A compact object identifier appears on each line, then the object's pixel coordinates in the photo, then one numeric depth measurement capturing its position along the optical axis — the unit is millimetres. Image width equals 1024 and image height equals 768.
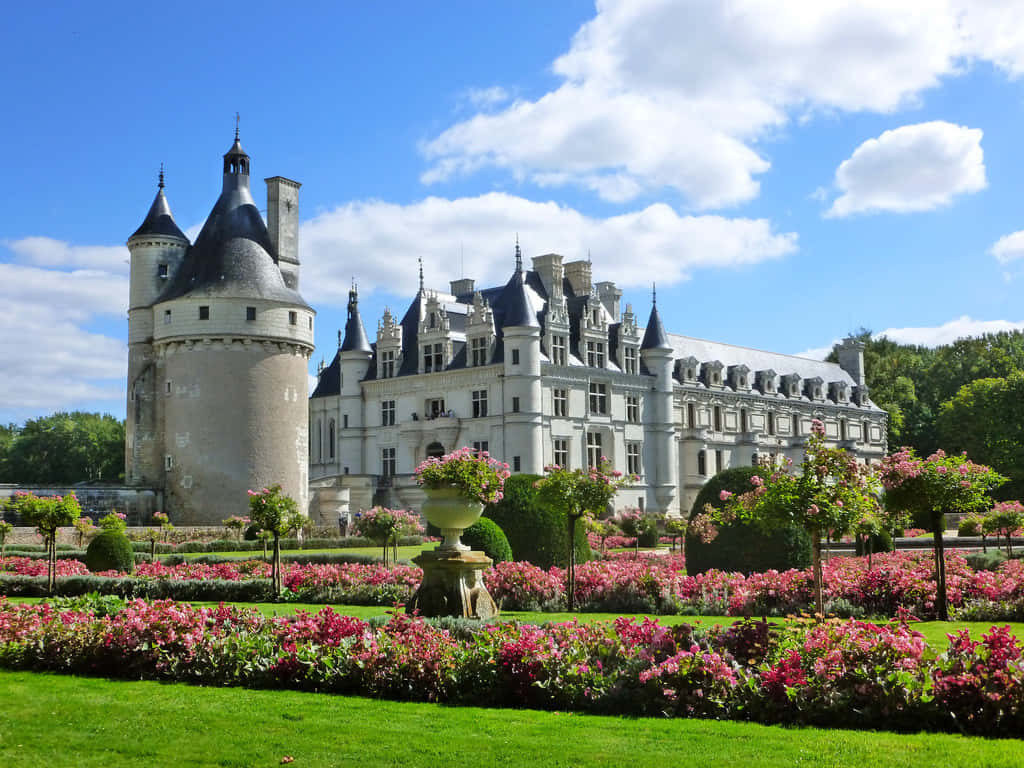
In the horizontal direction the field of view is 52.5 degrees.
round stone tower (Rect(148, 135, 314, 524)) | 43438
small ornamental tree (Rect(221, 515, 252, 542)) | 37312
